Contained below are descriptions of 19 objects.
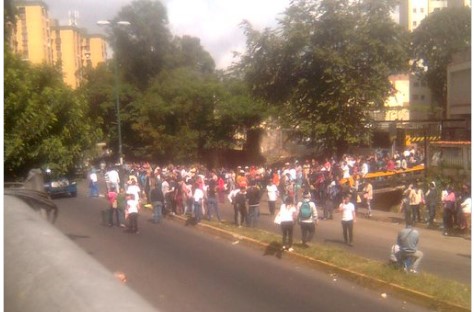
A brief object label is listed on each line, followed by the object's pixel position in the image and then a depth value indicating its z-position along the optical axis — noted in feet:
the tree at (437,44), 109.91
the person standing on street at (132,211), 41.29
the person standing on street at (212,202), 47.96
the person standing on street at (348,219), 36.45
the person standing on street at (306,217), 34.96
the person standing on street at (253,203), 43.56
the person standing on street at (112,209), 43.52
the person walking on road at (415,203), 45.70
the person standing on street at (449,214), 42.19
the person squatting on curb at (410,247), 27.73
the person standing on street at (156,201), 47.37
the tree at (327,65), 88.74
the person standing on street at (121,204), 42.39
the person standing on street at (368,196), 52.16
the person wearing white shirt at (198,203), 46.93
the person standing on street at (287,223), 34.86
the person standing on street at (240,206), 43.60
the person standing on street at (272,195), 50.47
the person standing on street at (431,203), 45.01
